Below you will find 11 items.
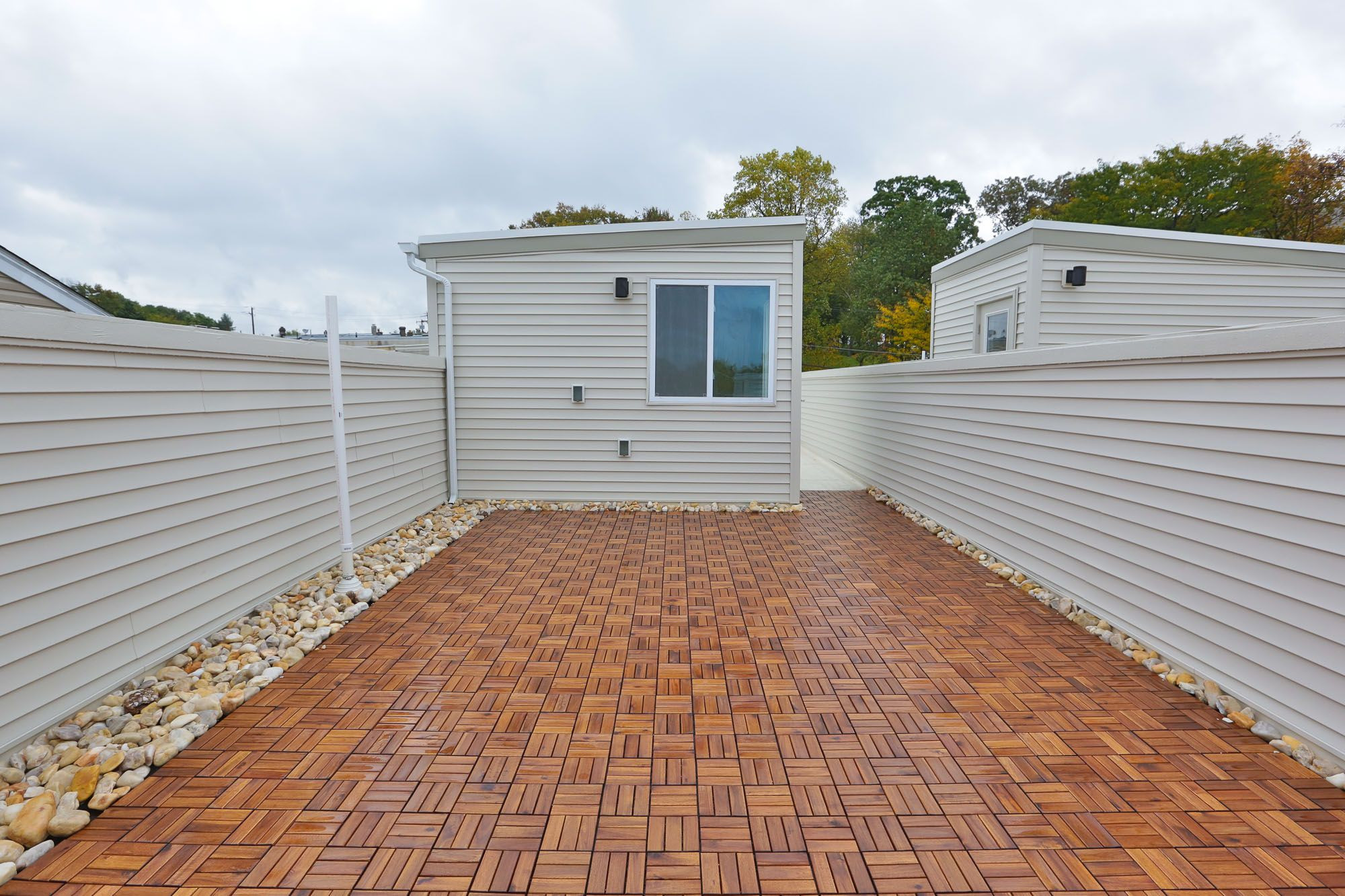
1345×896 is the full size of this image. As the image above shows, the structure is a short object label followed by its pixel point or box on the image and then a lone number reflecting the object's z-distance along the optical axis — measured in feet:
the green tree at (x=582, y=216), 87.81
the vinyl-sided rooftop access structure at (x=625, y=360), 19.48
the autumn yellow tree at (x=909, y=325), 57.36
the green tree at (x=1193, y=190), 52.47
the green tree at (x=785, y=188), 77.77
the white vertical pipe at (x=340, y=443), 12.23
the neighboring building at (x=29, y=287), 19.56
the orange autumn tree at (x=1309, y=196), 49.49
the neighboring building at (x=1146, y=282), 20.30
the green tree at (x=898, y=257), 70.03
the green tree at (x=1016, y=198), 95.14
